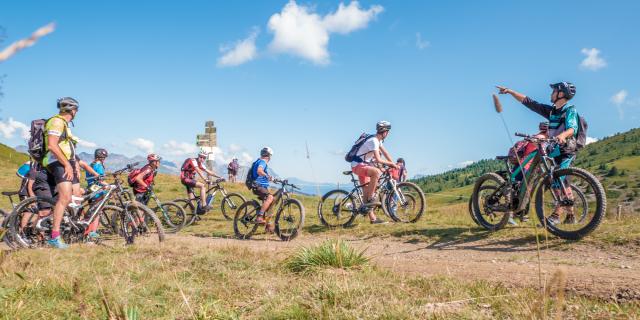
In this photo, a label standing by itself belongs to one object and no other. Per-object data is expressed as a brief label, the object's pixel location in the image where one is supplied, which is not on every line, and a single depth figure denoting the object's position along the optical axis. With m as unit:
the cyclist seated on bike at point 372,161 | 11.34
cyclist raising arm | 7.42
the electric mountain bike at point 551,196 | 6.75
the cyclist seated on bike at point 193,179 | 15.21
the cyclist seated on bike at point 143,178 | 13.51
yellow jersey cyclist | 7.48
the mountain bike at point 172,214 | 13.35
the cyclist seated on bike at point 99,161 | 12.21
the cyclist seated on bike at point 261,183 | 11.41
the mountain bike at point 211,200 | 14.60
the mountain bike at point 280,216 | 10.78
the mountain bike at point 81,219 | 8.48
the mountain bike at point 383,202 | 11.42
